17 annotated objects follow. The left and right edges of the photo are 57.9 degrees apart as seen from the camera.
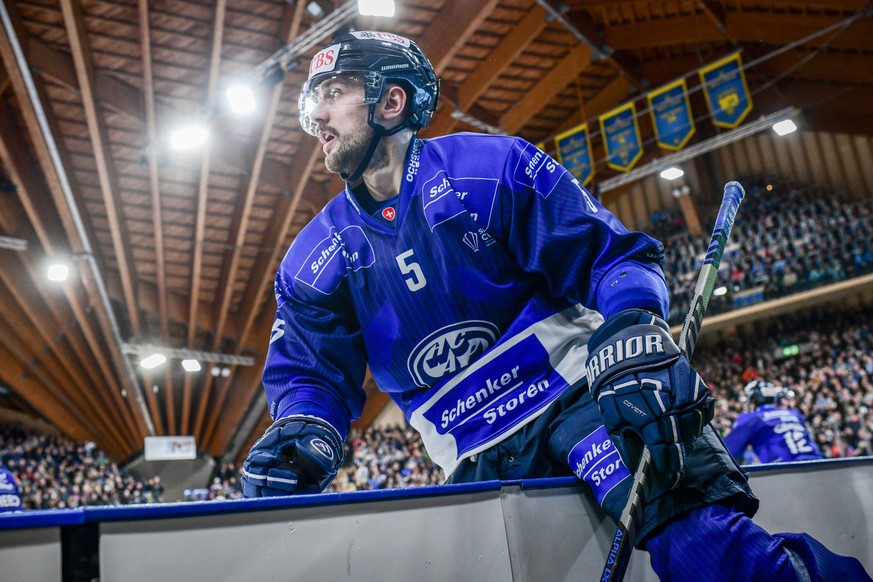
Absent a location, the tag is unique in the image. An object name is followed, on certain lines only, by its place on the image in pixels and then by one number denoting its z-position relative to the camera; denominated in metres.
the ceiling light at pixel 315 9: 10.41
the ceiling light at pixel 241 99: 10.73
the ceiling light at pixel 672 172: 15.51
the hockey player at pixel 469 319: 1.43
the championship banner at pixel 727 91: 12.85
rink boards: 0.91
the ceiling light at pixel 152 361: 18.48
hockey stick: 1.36
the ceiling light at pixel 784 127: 14.46
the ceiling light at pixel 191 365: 19.06
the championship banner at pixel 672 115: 13.66
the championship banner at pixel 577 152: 14.51
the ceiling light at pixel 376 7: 9.02
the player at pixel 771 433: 6.25
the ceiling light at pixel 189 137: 11.37
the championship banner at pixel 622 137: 14.02
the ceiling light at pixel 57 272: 14.41
